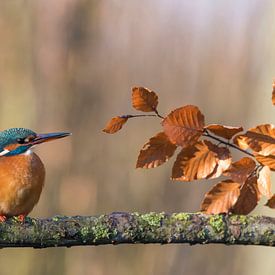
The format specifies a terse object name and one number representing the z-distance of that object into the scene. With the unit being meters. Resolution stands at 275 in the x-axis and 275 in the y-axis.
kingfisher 8.28
